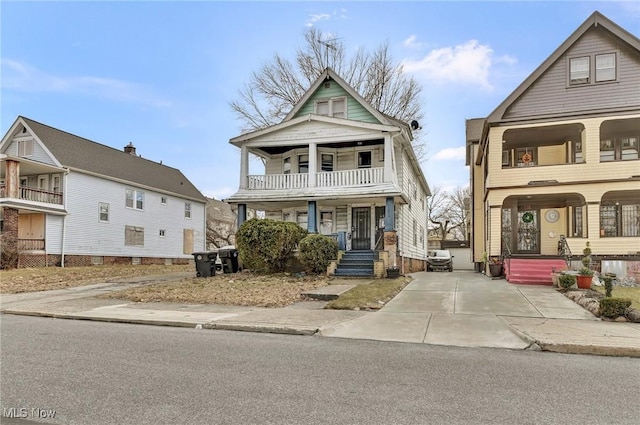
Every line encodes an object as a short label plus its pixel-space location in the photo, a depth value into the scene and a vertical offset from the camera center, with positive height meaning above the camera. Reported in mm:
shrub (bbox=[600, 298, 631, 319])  8578 -1517
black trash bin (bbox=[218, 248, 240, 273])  18375 -1239
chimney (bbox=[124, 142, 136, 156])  34781 +6496
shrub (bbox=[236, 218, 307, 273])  16250 -456
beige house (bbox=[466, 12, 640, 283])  15797 +3108
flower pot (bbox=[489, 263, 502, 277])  17103 -1535
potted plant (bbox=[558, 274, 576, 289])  12406 -1449
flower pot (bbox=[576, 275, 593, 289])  12230 -1438
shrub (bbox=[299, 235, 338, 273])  16391 -869
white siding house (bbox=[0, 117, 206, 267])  23359 +1668
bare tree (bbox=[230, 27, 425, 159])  32344 +11056
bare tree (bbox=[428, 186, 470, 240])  55250 +2831
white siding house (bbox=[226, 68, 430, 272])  18219 +2547
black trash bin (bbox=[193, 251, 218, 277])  17469 -1376
